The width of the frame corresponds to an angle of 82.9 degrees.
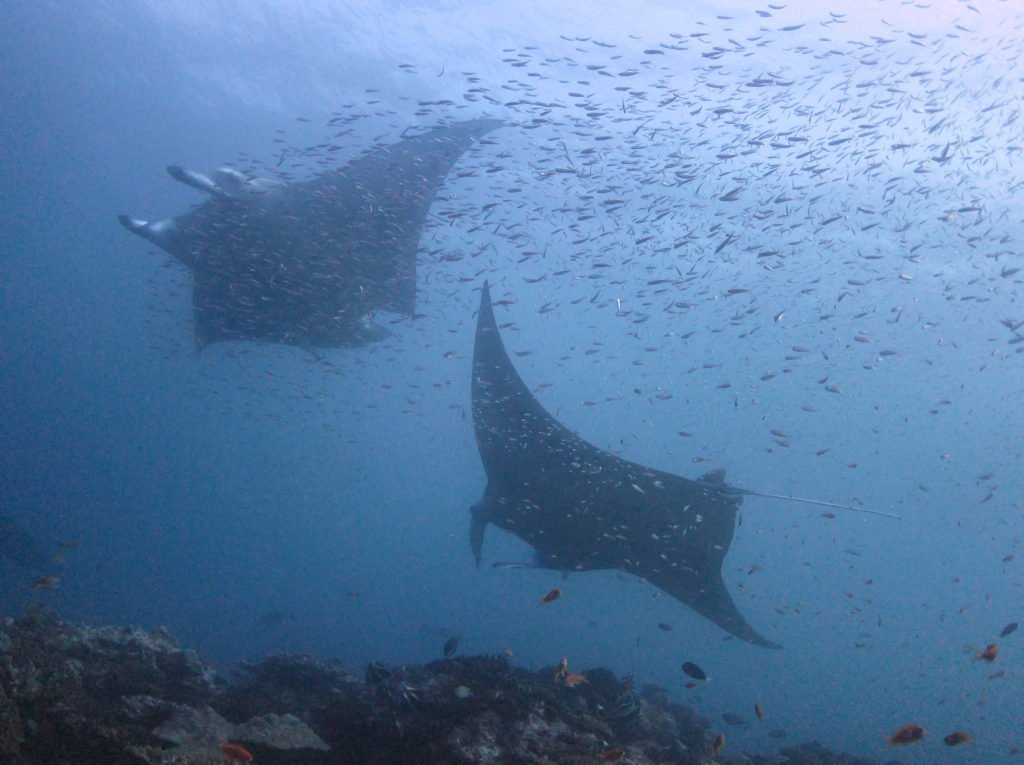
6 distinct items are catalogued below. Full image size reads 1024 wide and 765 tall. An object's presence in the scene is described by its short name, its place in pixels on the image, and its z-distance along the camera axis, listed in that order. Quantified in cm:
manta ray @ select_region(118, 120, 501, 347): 1018
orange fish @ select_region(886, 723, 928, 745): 561
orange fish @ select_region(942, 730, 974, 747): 564
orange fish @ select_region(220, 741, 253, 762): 391
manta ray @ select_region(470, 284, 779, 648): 803
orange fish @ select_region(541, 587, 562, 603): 731
